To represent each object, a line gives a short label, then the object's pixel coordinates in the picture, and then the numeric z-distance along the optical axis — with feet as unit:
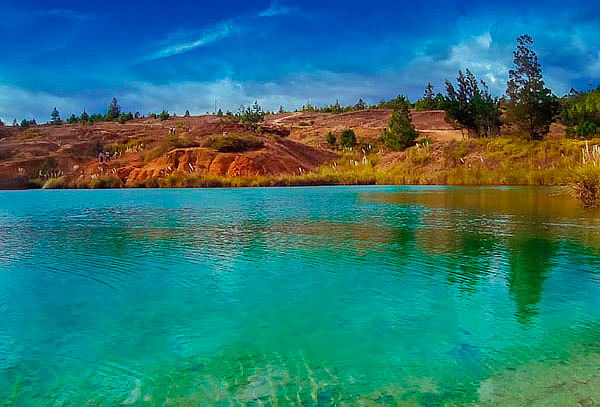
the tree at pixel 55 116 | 235.61
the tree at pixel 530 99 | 108.06
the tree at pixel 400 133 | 134.82
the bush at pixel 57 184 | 116.06
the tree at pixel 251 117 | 172.98
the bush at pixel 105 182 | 114.71
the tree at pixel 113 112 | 248.11
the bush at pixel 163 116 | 238.89
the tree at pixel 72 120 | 233.14
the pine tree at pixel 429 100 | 237.86
